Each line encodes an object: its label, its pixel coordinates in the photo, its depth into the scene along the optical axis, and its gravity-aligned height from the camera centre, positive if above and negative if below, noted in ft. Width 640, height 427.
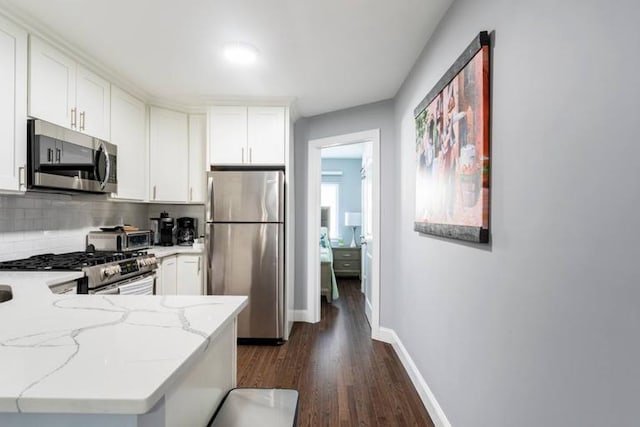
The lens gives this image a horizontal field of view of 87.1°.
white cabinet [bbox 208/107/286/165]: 11.23 +2.60
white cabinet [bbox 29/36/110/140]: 7.13 +2.88
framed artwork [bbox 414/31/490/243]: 4.73 +1.09
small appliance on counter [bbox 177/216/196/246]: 12.44 -0.64
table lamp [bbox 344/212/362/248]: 21.79 -0.32
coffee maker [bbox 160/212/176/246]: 12.17 -0.63
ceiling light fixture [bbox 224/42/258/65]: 7.69 +3.80
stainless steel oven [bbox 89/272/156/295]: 7.39 -1.75
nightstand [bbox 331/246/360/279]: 21.61 -2.97
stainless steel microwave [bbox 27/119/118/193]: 6.94 +1.25
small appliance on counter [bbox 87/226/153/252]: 9.61 -0.75
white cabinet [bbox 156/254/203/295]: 10.80 -1.97
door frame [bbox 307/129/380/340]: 12.83 -0.23
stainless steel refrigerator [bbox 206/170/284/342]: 10.84 -0.90
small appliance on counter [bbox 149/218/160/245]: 12.34 -0.60
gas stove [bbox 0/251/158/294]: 6.79 -1.10
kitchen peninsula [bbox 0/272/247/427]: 1.99 -1.07
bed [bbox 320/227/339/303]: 16.40 -3.29
